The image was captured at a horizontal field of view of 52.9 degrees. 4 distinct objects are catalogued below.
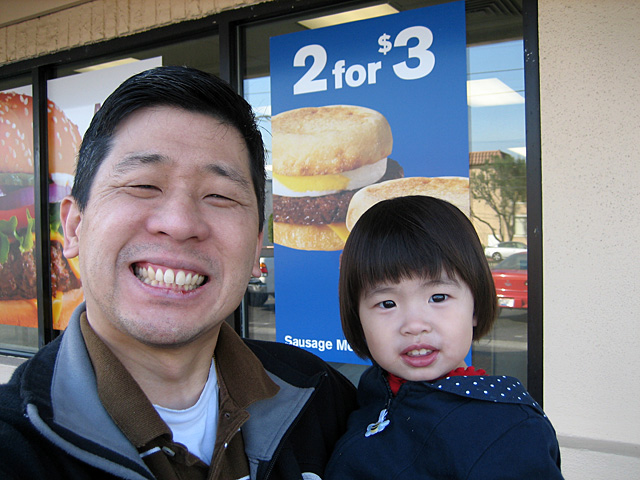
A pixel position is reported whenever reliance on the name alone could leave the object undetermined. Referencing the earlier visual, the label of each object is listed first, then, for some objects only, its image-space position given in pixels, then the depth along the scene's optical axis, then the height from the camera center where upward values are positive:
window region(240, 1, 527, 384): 1.14 +0.17
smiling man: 0.48 -0.05
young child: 0.53 -0.14
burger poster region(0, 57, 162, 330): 1.74 +0.18
